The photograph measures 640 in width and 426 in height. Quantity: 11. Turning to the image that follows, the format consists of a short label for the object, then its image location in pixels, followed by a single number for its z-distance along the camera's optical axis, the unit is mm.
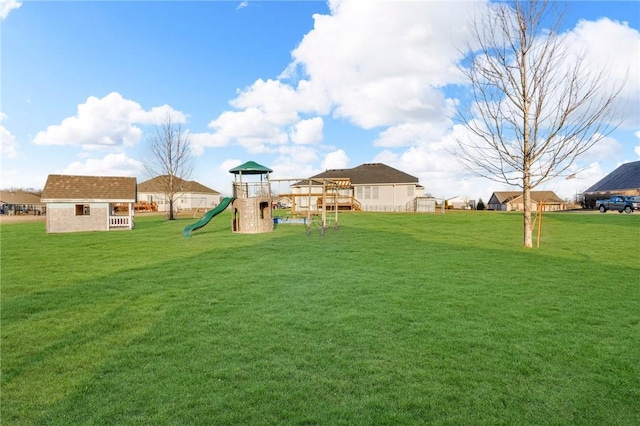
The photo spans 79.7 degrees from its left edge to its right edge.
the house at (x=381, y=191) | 46562
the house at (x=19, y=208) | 58062
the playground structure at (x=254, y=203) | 22047
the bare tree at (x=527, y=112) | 14680
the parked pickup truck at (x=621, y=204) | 36688
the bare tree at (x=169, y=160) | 41562
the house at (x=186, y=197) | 64625
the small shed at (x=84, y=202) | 24719
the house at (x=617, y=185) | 49988
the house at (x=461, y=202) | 81312
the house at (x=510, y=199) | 76750
